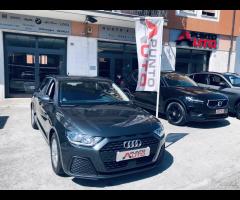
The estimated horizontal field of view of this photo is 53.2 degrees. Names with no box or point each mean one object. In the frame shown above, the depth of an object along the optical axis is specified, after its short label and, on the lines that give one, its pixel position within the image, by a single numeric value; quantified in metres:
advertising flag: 5.40
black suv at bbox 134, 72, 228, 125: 6.44
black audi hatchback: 3.18
